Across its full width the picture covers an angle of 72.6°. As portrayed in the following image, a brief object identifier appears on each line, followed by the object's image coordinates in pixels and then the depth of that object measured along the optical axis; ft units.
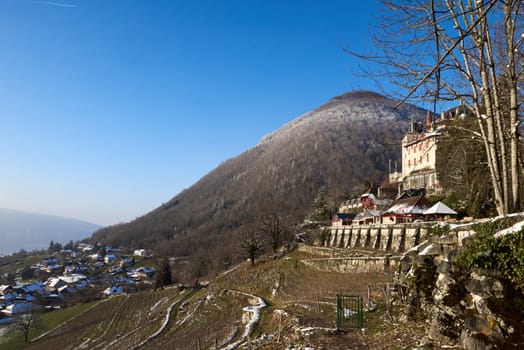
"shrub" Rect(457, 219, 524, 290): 23.13
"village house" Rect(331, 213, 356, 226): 141.27
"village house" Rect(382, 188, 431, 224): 101.81
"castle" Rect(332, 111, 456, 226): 102.06
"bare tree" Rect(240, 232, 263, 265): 154.81
